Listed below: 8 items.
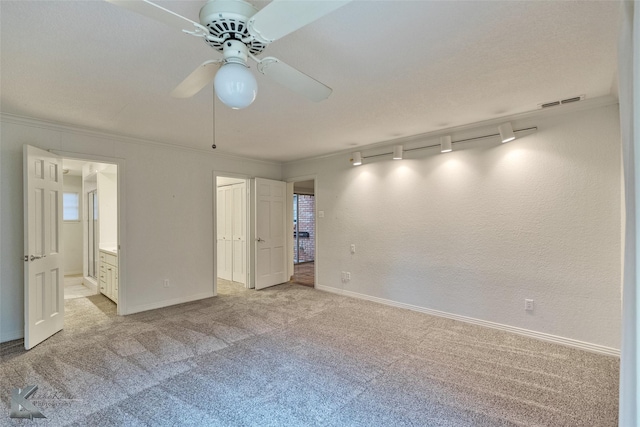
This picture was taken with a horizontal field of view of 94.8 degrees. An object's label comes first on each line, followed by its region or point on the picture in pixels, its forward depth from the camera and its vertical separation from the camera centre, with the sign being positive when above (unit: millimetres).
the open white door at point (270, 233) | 5422 -287
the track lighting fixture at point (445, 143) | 3282 +948
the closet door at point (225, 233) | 6168 -300
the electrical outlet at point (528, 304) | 3230 -995
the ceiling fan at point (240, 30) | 1147 +826
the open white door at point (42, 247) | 3004 -275
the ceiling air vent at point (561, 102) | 2814 +1108
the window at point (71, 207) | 6906 +340
